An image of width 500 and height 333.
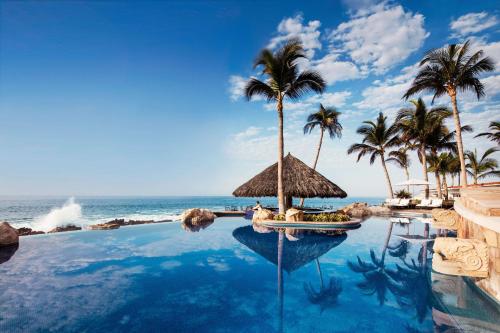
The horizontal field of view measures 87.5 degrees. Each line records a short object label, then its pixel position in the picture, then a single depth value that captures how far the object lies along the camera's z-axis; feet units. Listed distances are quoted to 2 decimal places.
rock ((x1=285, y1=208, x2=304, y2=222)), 47.67
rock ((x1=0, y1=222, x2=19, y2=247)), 35.60
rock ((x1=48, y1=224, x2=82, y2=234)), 50.07
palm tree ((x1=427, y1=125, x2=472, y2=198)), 81.07
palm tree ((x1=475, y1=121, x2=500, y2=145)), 75.99
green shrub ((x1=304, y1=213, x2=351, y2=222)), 48.24
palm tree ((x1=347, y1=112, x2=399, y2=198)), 89.10
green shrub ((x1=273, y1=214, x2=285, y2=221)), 49.42
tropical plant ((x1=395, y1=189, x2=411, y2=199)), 90.58
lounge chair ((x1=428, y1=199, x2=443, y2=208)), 70.06
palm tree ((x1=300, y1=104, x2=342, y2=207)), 82.43
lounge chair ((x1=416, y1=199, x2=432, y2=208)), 72.52
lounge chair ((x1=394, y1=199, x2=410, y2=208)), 75.72
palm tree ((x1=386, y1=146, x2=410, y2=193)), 101.38
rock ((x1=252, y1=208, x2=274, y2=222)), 51.19
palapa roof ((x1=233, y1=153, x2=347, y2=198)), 59.62
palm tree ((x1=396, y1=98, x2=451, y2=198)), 78.48
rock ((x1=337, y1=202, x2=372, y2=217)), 67.46
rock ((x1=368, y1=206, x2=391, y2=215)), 72.90
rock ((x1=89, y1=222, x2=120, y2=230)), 52.49
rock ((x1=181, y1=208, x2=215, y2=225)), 58.03
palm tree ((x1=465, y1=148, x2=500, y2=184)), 116.78
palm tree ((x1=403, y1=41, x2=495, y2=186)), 50.06
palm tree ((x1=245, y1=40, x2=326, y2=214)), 49.85
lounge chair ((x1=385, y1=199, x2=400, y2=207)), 77.66
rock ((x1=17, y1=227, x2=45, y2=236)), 46.09
